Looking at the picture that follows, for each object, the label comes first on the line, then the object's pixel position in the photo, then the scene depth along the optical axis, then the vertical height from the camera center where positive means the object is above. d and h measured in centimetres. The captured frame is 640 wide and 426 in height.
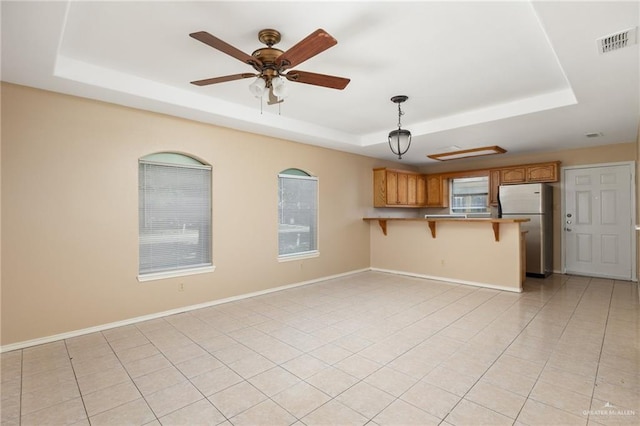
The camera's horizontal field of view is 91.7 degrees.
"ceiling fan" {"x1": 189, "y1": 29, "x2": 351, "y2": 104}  213 +111
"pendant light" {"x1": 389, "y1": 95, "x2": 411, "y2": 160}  377 +90
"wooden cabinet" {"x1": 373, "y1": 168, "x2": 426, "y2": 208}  685 +56
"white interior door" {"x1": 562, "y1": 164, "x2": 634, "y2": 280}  557 -20
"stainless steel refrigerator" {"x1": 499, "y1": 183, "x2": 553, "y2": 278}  579 -14
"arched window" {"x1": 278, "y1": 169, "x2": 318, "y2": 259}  523 -1
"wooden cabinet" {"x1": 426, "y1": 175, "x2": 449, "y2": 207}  786 +55
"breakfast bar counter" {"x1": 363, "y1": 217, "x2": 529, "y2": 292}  489 -67
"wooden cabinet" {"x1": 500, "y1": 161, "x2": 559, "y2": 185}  613 +78
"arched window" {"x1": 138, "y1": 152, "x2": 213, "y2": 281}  377 -1
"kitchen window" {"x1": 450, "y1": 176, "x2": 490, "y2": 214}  730 +41
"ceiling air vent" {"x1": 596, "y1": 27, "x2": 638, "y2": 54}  220 +125
